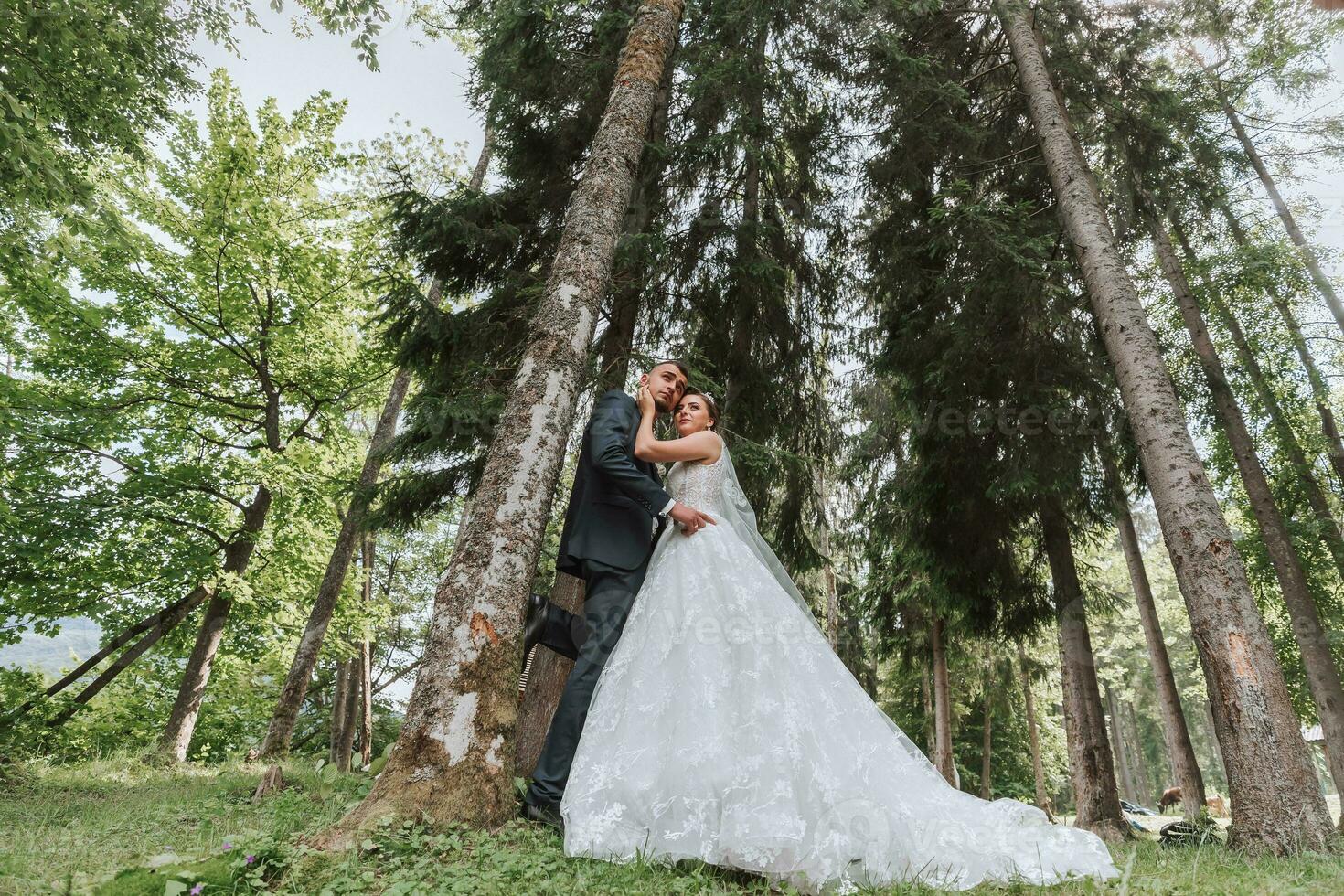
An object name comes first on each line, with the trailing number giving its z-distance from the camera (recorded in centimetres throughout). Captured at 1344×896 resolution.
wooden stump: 447
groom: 365
